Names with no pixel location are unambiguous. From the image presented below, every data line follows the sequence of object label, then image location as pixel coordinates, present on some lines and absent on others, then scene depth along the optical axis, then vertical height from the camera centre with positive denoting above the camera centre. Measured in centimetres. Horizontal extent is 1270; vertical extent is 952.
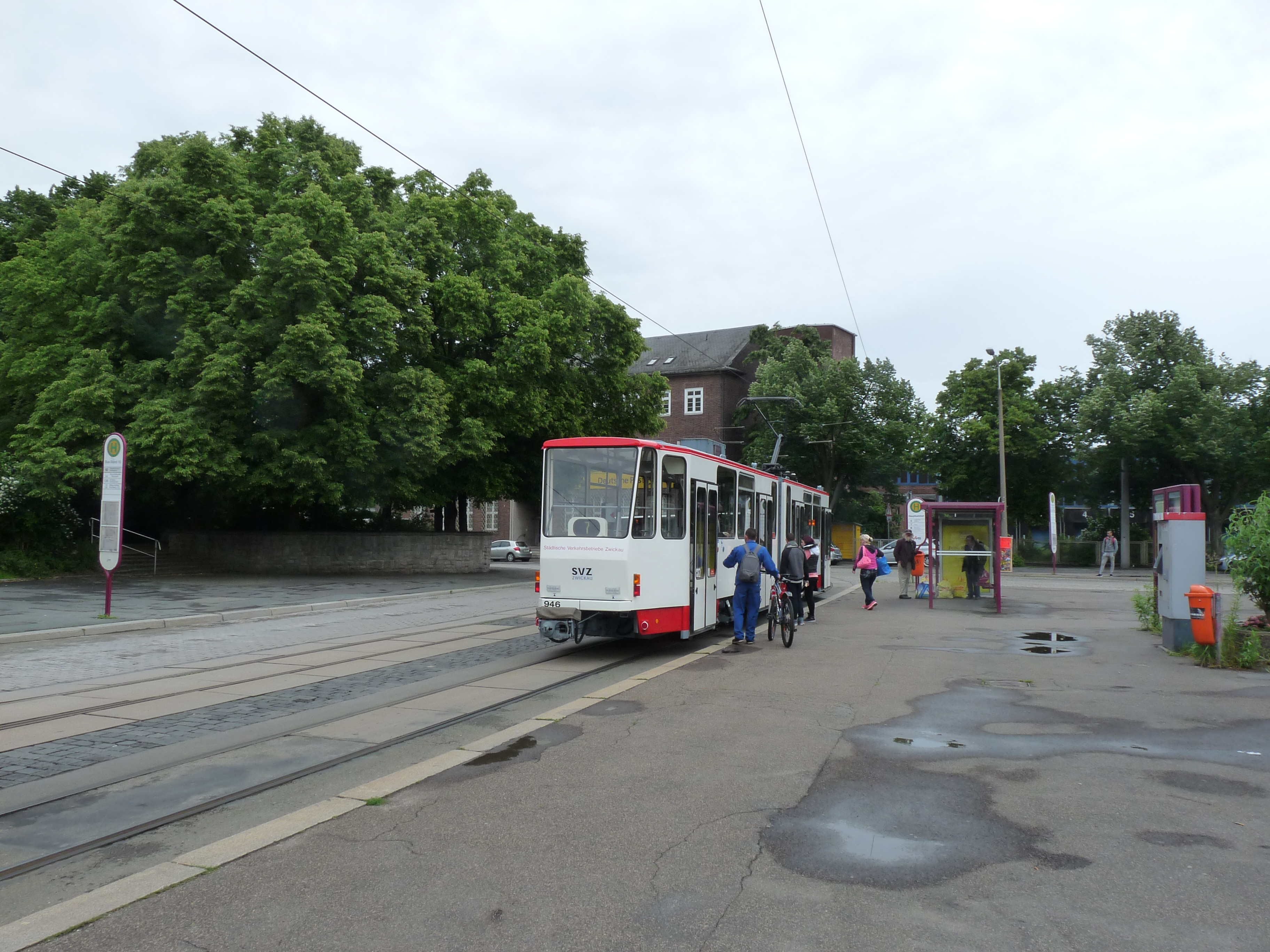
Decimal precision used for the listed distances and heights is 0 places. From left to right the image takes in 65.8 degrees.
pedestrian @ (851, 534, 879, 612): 2155 -56
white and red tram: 1212 +0
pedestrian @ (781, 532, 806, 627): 1503 -42
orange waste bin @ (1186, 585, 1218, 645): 1212 -90
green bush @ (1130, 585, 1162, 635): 1627 -111
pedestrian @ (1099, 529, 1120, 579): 4175 -15
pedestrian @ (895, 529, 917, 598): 2439 -39
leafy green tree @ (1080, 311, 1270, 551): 4272 +594
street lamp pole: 4106 +470
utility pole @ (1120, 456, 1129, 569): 4703 +158
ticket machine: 1291 -14
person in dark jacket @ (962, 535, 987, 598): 2392 -67
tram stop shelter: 2155 +10
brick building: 6462 +1075
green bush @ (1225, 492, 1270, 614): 1185 -7
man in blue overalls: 1376 -61
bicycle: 1400 -103
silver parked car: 5112 -73
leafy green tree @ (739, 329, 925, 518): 5428 +689
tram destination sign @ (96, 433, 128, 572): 1644 +55
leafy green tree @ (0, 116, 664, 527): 2516 +567
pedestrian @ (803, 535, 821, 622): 1794 -61
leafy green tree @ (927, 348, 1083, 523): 5019 +563
